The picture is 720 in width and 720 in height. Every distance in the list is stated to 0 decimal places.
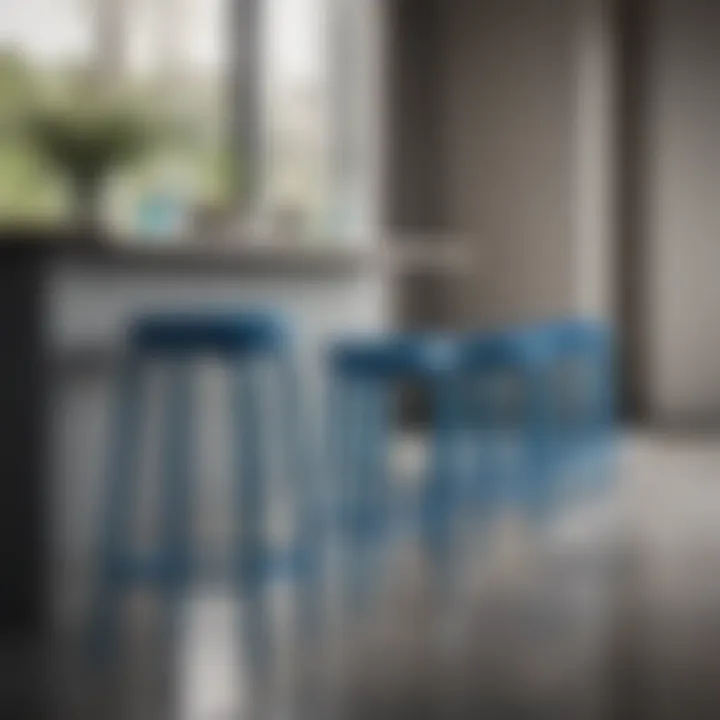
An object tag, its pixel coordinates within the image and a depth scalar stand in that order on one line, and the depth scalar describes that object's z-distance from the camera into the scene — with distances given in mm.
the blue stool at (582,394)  8878
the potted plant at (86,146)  5292
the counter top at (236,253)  4732
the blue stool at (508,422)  7371
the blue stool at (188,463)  5454
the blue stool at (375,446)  6344
